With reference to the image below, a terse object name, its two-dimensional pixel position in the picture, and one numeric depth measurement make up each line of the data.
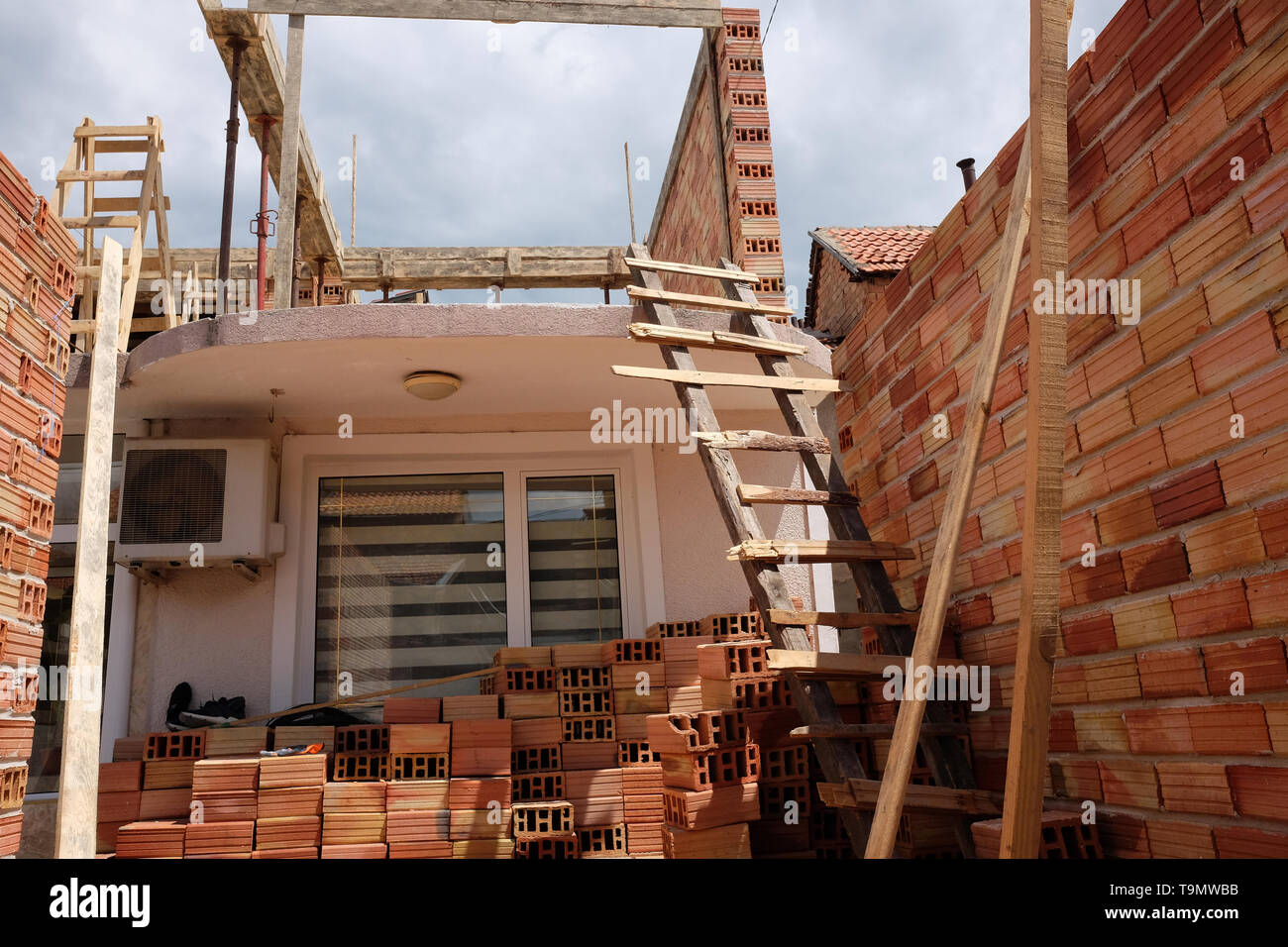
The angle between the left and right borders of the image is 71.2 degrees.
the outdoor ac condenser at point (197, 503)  6.26
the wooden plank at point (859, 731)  3.25
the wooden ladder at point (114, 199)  7.75
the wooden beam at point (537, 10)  6.97
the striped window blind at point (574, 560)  7.05
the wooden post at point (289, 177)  6.40
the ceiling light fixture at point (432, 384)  6.25
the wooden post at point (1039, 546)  2.05
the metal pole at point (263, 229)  8.66
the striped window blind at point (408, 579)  6.83
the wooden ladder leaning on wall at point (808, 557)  3.20
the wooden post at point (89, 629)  2.56
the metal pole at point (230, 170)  7.71
